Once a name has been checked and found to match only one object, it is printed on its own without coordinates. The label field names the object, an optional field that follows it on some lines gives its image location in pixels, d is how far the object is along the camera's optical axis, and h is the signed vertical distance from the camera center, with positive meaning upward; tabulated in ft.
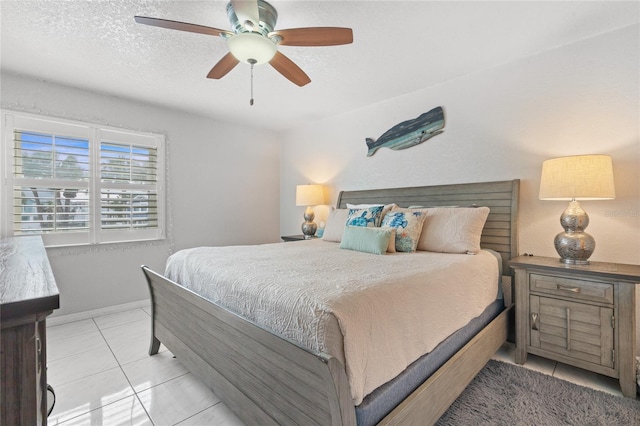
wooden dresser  1.79 -0.83
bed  3.30 -2.35
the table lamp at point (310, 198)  13.24 +0.67
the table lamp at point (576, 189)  6.32 +0.45
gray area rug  5.12 -3.69
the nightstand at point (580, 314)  5.81 -2.29
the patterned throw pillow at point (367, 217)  9.11 -0.15
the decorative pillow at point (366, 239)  7.67 -0.74
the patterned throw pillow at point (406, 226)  8.10 -0.41
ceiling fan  5.58 +3.68
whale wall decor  10.12 +2.96
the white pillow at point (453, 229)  7.73 -0.51
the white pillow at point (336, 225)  10.29 -0.45
